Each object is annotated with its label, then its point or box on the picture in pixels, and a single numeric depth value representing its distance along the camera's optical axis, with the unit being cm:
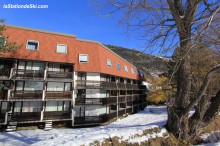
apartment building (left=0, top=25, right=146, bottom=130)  1903
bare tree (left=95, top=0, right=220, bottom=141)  509
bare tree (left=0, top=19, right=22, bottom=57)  1273
